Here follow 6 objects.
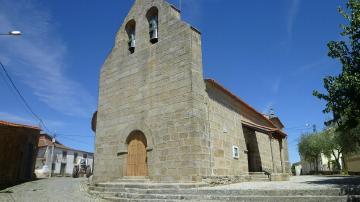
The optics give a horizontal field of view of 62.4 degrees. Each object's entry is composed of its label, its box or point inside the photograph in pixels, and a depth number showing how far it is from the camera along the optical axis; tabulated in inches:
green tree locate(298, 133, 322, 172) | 1390.3
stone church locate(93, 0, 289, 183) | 409.7
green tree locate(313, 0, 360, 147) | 358.3
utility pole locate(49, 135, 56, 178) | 1537.2
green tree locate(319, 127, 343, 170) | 1327.1
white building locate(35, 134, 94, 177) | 1549.0
